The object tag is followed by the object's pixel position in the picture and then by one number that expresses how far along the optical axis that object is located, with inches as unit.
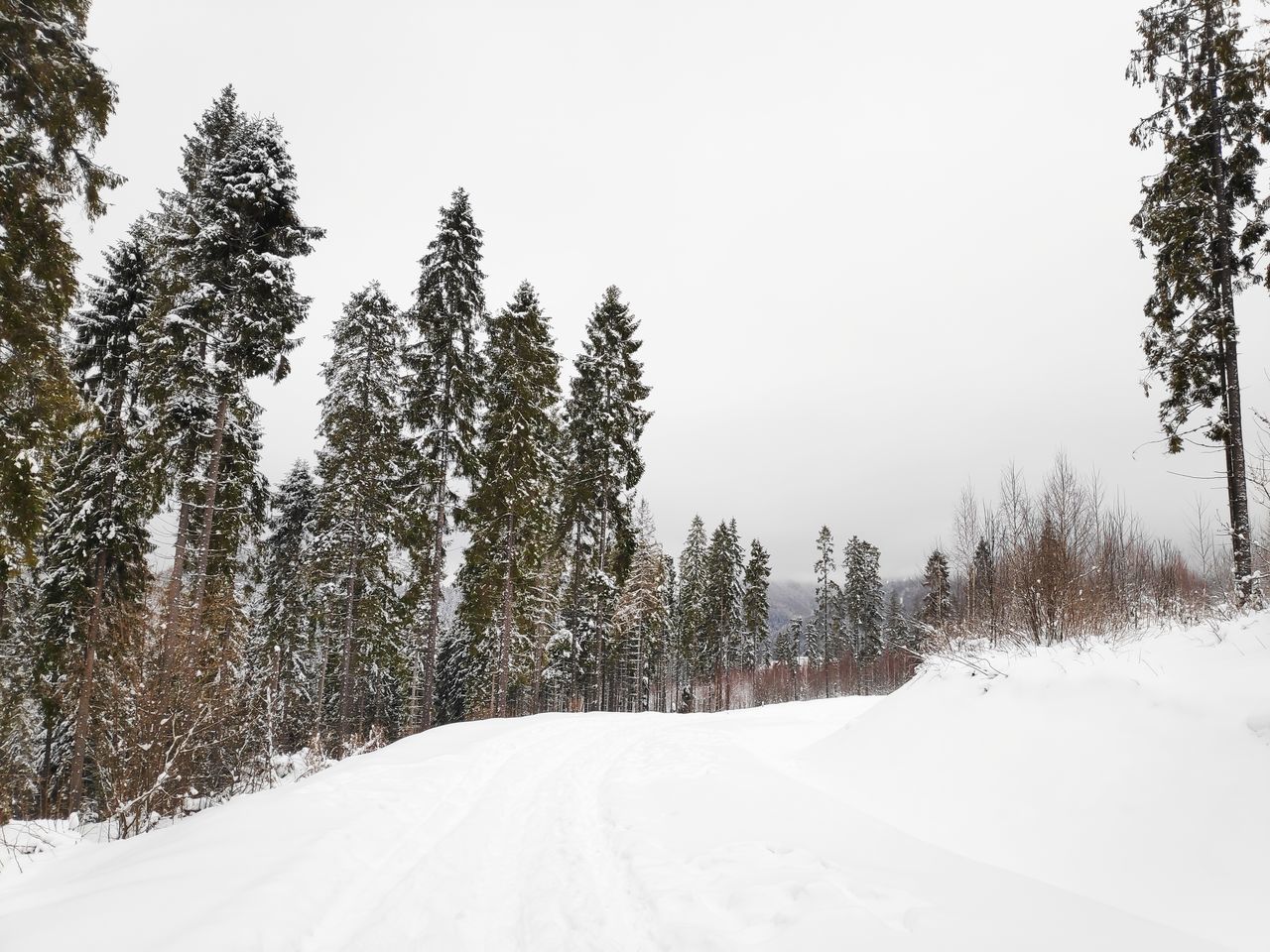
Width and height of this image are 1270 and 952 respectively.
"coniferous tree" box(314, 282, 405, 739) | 776.3
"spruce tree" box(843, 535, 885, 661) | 2338.8
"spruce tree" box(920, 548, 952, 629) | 1766.4
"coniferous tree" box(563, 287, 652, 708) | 1000.2
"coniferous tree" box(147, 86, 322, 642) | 551.5
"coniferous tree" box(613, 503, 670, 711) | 1173.7
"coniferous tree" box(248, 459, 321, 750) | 885.8
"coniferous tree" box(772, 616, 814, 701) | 2864.2
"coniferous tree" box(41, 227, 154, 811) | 597.3
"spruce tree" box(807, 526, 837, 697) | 2492.6
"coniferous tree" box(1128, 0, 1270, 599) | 499.2
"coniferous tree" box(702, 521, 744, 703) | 1733.5
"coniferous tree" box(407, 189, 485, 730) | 772.0
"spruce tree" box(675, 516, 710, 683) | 1830.7
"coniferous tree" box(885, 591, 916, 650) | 2407.7
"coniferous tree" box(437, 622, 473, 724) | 1585.9
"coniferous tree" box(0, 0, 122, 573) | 332.8
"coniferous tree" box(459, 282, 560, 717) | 814.5
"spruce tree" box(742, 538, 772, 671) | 2041.1
